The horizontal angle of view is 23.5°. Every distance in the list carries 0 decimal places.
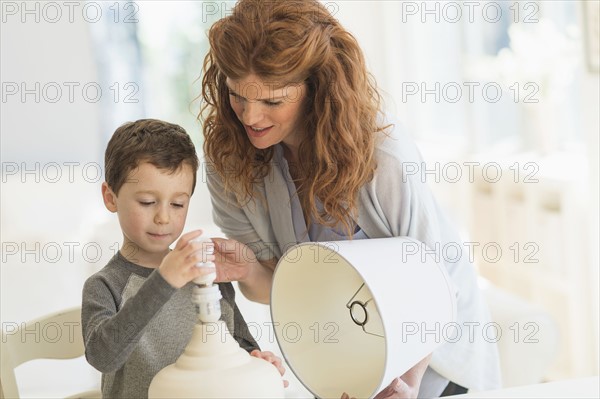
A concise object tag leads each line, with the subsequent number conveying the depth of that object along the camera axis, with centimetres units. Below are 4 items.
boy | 205
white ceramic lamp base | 175
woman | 212
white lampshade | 188
